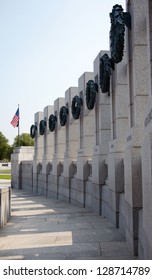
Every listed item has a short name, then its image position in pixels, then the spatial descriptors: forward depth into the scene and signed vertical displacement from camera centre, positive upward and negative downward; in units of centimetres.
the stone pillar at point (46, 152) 2280 +39
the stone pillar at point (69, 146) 1759 +66
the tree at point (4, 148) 10306 +313
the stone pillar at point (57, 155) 2017 +14
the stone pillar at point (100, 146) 1228 +43
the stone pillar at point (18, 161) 3008 -32
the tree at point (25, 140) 11138 +619
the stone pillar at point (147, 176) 476 -30
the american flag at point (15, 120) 3054 +361
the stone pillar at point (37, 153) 2540 +37
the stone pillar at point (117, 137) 962 +63
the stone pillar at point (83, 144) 1495 +63
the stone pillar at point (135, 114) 686 +102
